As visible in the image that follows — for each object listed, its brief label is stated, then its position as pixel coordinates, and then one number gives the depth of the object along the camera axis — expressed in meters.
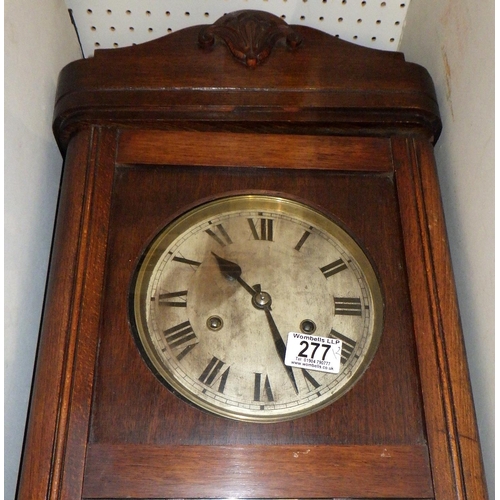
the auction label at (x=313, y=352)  0.91
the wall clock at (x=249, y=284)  0.82
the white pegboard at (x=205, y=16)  1.22
